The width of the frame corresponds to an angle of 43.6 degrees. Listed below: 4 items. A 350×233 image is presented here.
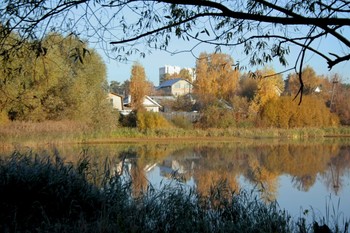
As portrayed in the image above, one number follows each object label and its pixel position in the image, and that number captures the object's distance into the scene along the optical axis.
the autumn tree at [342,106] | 34.22
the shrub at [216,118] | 29.28
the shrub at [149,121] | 27.37
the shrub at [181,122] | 28.55
